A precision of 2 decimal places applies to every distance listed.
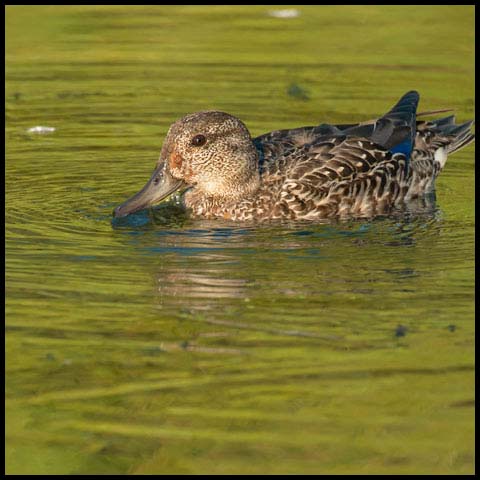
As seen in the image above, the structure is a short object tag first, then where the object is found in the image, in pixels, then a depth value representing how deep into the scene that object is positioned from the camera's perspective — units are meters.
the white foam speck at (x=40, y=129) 13.34
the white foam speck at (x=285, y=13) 17.58
